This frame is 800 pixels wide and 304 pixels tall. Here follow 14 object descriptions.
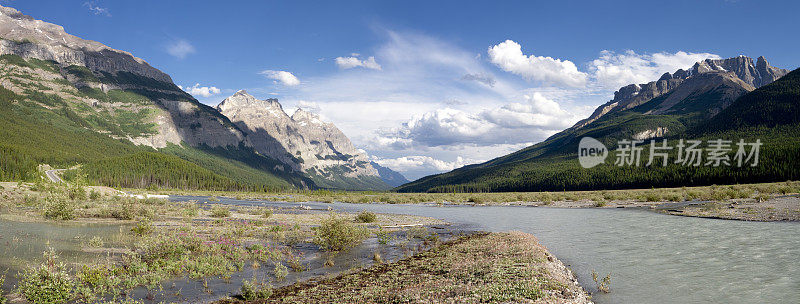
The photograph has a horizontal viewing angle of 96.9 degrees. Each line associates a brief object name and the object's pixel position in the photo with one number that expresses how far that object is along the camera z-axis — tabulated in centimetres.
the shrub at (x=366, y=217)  4809
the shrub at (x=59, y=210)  3725
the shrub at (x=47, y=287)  1304
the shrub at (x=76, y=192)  5773
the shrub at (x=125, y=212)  4122
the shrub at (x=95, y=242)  2433
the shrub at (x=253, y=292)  1503
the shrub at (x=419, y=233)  3515
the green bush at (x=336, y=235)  2838
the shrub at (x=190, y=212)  4893
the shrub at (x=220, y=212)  5026
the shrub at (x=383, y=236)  3156
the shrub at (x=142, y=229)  3008
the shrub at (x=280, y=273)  1881
